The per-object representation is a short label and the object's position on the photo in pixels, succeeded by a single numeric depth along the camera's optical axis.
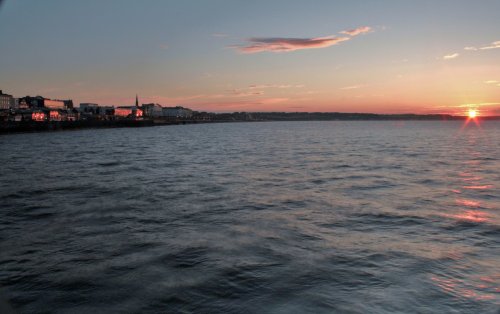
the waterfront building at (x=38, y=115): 150.80
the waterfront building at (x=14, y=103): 184.90
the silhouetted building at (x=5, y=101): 174.00
